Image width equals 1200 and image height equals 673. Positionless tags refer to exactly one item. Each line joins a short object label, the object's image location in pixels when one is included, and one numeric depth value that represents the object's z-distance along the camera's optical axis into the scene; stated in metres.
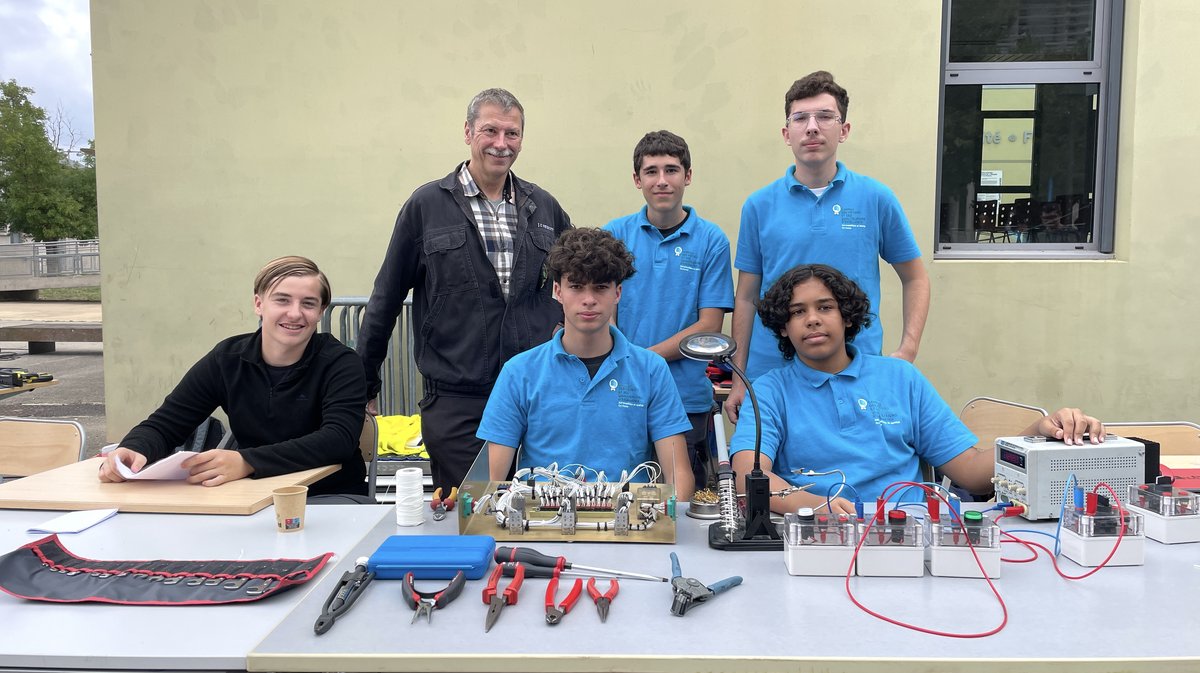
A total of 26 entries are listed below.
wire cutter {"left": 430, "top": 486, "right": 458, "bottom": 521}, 1.94
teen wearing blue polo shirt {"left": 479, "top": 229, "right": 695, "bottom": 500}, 2.30
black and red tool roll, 1.45
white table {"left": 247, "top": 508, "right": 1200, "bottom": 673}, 1.23
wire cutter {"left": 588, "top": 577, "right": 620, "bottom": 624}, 1.37
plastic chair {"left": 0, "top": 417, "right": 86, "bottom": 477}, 2.88
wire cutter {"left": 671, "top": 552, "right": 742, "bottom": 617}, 1.39
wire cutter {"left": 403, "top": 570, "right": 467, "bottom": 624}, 1.38
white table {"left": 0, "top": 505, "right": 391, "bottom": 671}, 1.27
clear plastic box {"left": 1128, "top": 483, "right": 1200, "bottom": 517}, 1.73
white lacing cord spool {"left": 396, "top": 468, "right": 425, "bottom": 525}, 1.87
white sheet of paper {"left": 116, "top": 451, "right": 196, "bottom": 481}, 2.14
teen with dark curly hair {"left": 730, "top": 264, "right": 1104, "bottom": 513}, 2.17
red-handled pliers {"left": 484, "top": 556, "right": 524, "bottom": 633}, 1.36
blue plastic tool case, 1.53
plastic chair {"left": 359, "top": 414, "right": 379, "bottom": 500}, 2.73
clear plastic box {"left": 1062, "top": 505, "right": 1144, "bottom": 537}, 1.58
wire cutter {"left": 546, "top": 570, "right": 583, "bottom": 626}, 1.35
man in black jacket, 2.82
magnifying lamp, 1.68
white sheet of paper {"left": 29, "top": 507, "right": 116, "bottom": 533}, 1.84
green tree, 22.09
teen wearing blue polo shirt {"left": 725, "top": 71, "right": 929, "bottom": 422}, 2.79
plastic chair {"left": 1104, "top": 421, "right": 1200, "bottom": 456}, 2.94
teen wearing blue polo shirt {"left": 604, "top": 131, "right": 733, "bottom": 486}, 3.00
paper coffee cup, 1.84
